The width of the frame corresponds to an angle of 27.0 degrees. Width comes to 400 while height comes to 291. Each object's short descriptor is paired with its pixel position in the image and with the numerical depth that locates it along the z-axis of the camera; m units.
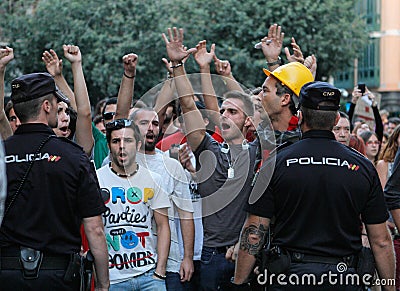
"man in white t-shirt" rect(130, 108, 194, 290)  6.66
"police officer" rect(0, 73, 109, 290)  5.11
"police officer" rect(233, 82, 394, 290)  5.02
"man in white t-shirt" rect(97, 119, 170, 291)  6.14
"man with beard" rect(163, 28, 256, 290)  6.58
